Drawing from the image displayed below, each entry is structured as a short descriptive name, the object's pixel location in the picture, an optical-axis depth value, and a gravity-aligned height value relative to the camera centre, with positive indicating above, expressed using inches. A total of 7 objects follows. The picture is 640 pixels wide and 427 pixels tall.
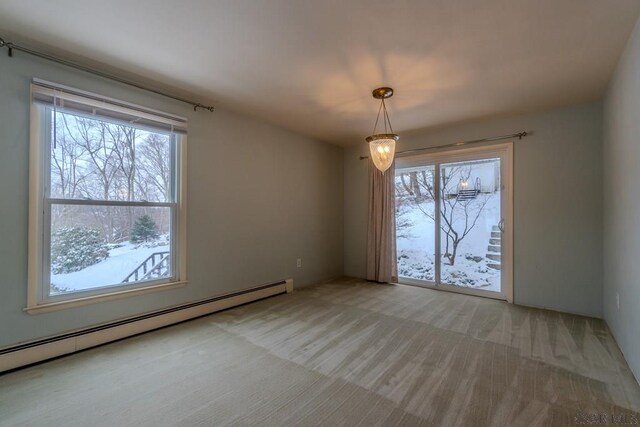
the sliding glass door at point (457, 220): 147.3 -2.1
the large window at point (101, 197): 85.7 +6.3
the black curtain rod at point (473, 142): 138.6 +40.4
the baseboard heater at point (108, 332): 80.5 -39.7
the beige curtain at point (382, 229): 179.0 -8.0
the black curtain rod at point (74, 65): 78.2 +47.5
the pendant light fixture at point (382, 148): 103.2 +25.4
